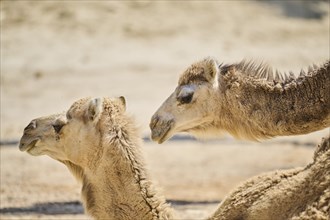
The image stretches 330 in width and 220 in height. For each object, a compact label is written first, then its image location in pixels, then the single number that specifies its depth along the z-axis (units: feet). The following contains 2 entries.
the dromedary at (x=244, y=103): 48.37
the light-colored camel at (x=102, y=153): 48.65
